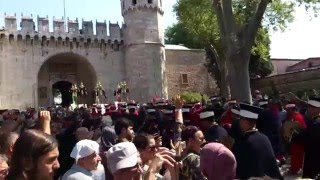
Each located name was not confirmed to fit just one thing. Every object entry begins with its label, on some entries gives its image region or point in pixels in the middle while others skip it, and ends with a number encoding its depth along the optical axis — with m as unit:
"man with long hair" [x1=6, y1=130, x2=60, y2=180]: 1.32
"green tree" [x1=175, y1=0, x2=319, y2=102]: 9.66
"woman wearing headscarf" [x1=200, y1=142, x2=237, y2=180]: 2.06
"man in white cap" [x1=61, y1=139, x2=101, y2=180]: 2.03
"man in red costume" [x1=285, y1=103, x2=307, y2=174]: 5.07
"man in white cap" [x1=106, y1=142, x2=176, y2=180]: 1.74
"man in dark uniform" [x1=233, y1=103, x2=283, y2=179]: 2.70
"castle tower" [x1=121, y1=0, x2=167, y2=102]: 19.84
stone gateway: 19.16
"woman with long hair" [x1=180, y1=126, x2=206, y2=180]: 2.31
